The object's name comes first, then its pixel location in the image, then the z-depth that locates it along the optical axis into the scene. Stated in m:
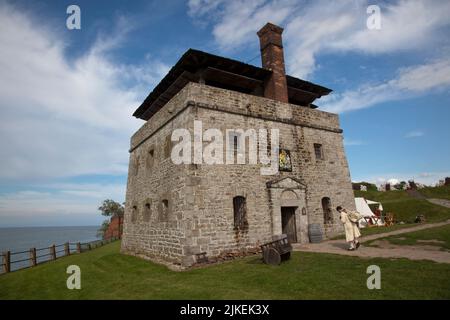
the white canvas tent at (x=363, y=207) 21.23
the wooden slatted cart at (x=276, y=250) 9.27
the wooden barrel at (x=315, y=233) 13.83
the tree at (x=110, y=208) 47.12
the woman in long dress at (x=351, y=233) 10.75
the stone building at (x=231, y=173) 11.34
